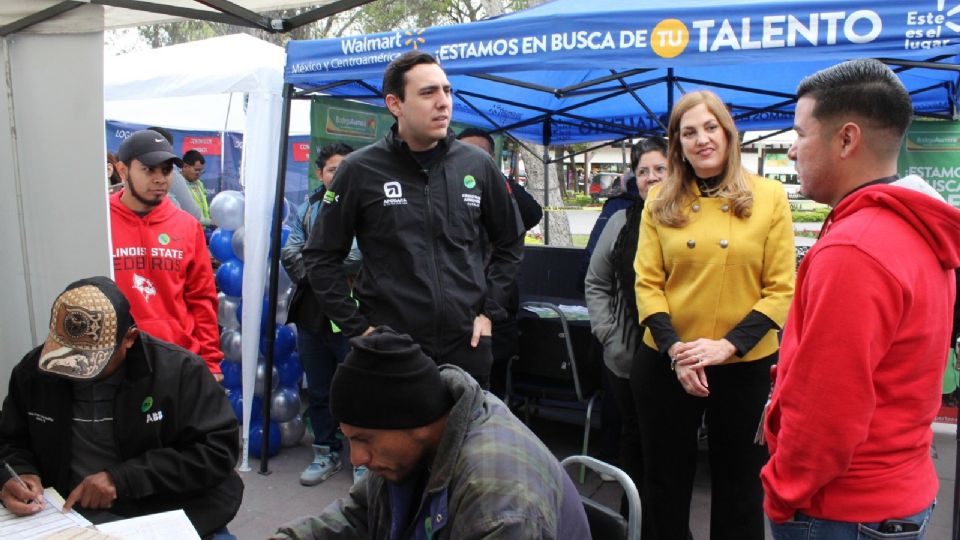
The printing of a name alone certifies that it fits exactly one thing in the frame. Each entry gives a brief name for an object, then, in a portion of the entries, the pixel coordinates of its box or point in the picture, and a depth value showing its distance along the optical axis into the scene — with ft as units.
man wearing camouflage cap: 6.54
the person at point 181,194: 22.68
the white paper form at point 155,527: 5.77
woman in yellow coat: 8.45
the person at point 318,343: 14.32
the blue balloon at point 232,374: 16.22
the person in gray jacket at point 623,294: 10.95
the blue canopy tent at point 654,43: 9.97
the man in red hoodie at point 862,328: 4.71
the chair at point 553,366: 14.44
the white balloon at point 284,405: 16.17
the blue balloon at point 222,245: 16.16
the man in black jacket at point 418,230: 9.21
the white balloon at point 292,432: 16.57
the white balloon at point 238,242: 15.60
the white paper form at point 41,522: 5.92
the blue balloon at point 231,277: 15.89
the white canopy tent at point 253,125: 14.70
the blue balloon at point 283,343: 16.14
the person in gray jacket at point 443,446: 4.43
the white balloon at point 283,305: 16.15
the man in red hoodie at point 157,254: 10.78
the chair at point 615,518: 5.54
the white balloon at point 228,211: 16.16
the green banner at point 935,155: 18.15
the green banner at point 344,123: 16.24
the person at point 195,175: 27.96
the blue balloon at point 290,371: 16.49
